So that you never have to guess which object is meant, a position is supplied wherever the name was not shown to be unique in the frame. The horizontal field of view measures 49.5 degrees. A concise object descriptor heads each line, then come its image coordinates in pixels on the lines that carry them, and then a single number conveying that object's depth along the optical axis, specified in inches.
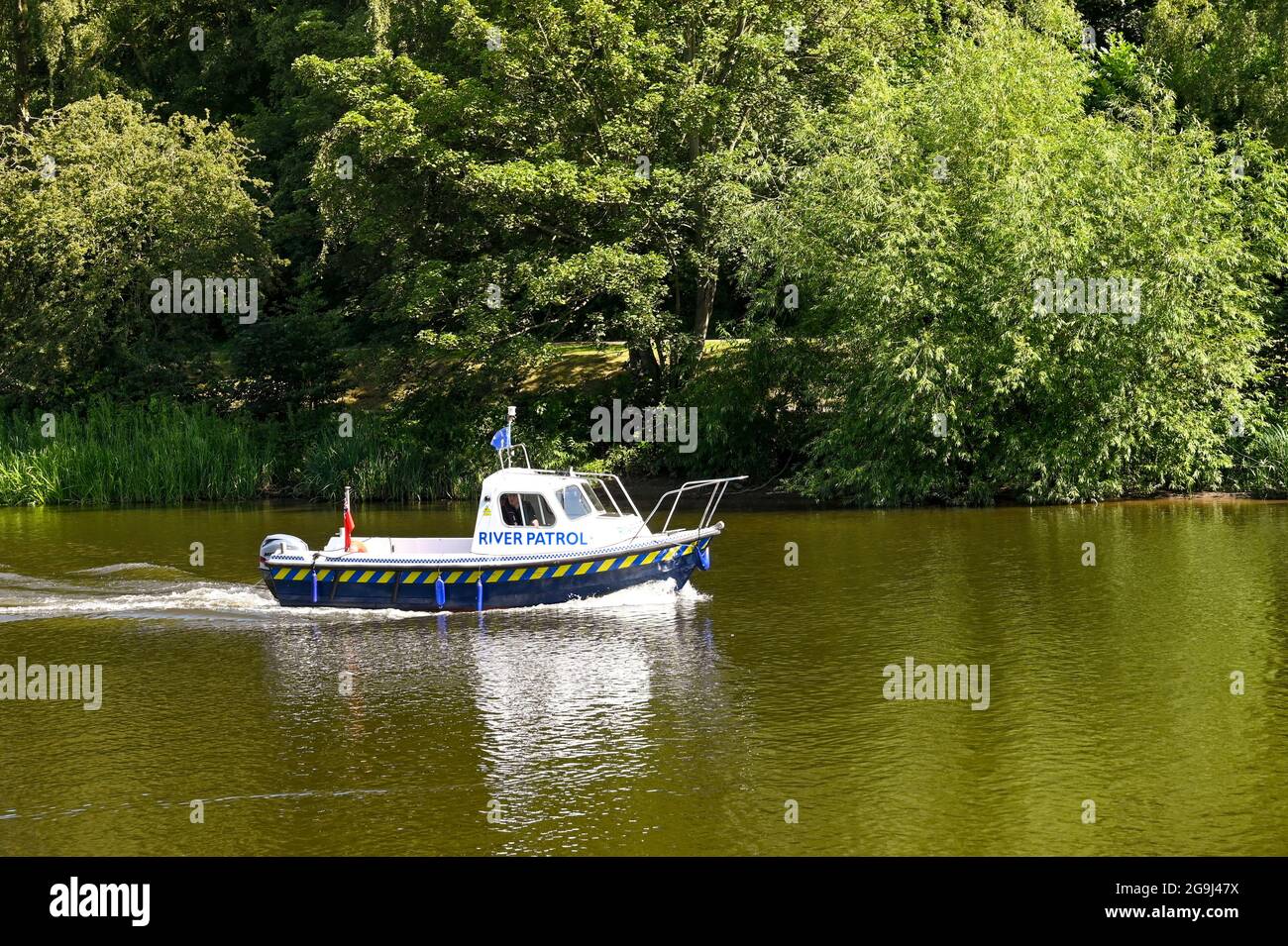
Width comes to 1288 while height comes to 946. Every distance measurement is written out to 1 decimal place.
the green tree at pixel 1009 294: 1289.4
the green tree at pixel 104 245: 1669.5
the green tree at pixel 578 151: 1470.2
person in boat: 881.5
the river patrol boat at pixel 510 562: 847.7
